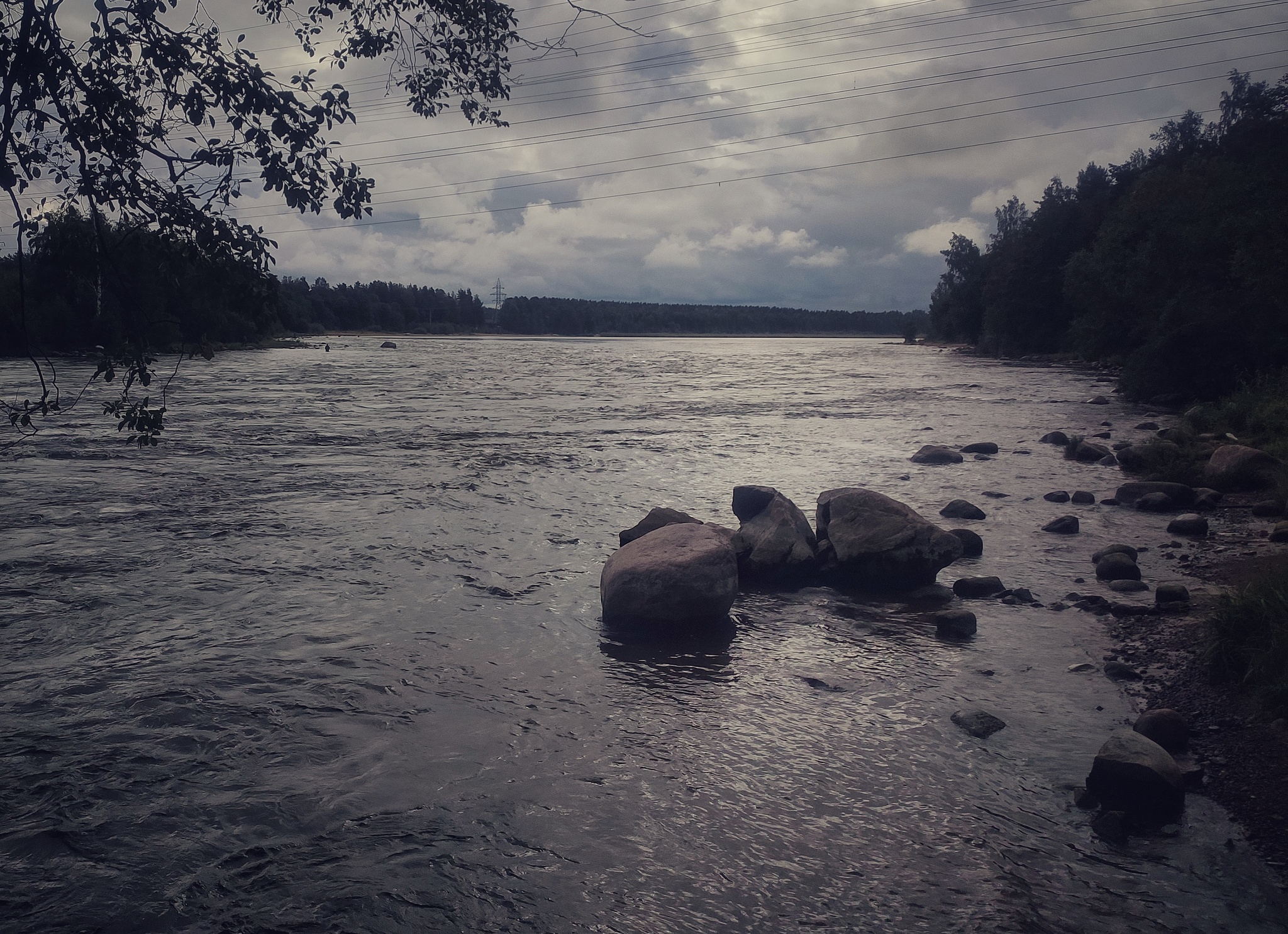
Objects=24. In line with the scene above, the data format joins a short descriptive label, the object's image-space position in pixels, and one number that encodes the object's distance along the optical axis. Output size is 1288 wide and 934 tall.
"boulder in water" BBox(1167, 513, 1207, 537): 13.38
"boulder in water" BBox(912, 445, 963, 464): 21.75
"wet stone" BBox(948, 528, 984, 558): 12.78
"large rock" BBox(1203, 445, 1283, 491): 16.47
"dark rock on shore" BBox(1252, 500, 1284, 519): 14.34
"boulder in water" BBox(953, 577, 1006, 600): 10.77
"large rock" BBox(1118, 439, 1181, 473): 18.55
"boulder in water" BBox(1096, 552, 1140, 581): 11.05
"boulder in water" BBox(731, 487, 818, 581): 11.30
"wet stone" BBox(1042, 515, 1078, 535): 13.98
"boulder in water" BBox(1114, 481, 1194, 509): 15.75
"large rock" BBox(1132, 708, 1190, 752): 6.54
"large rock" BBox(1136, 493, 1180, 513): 15.47
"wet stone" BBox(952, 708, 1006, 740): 7.03
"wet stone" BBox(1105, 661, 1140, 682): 8.03
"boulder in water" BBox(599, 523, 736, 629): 9.37
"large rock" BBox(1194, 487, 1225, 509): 15.41
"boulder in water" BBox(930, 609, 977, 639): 9.30
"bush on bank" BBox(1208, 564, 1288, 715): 7.20
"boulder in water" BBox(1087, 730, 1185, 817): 5.74
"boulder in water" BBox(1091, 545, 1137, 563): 11.63
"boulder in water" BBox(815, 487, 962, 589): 10.99
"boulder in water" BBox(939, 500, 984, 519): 15.20
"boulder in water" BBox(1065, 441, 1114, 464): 21.75
